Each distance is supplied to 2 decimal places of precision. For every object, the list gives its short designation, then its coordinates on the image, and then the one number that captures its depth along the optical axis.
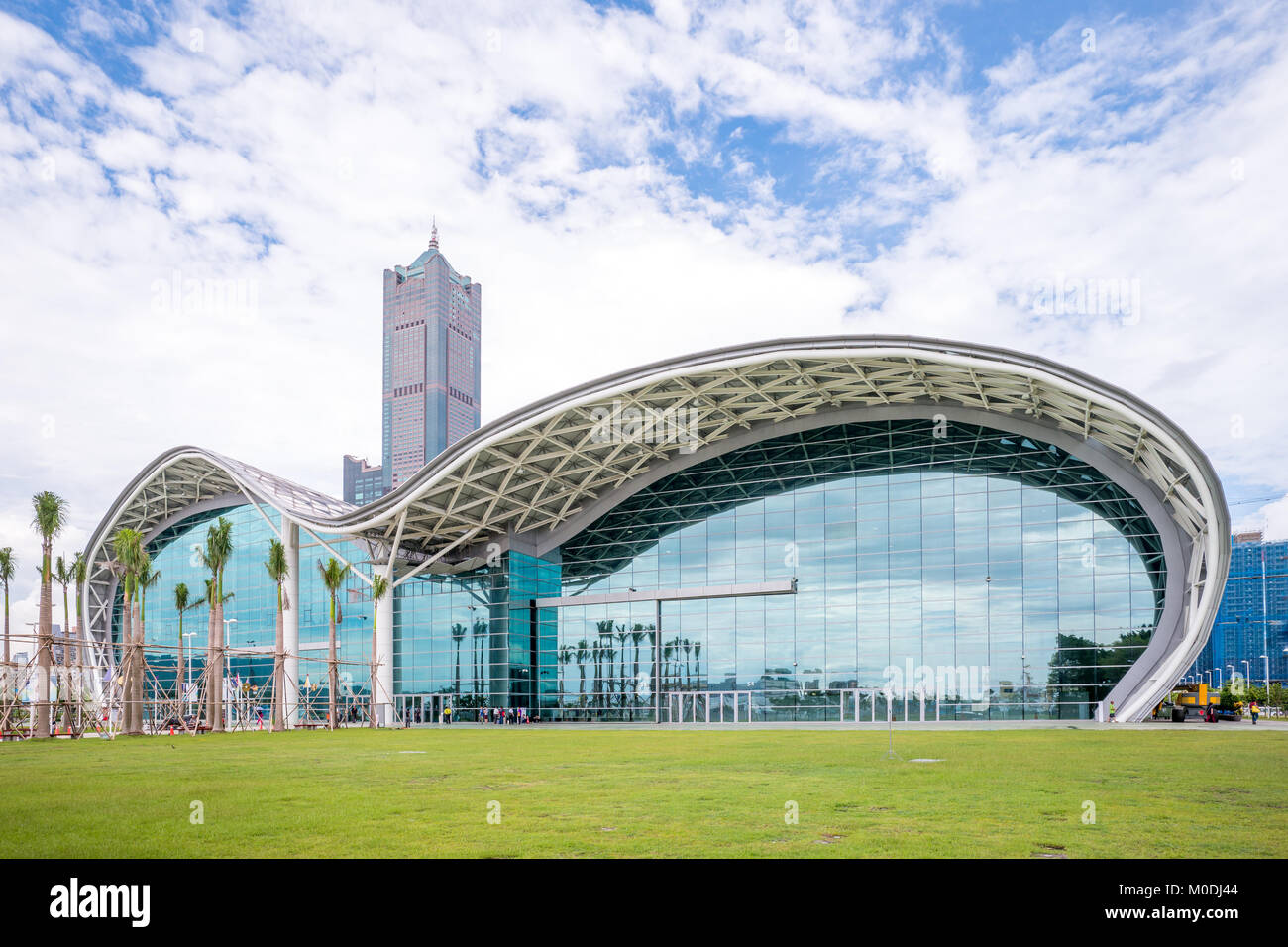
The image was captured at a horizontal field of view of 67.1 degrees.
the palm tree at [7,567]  48.22
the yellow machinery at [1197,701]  46.12
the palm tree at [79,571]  55.50
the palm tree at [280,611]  54.78
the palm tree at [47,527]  43.31
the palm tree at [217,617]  48.56
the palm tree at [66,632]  47.34
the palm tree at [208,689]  48.08
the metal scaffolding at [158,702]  43.91
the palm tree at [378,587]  57.66
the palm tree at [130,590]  43.94
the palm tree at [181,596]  56.25
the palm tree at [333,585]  54.25
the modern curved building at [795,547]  45.12
